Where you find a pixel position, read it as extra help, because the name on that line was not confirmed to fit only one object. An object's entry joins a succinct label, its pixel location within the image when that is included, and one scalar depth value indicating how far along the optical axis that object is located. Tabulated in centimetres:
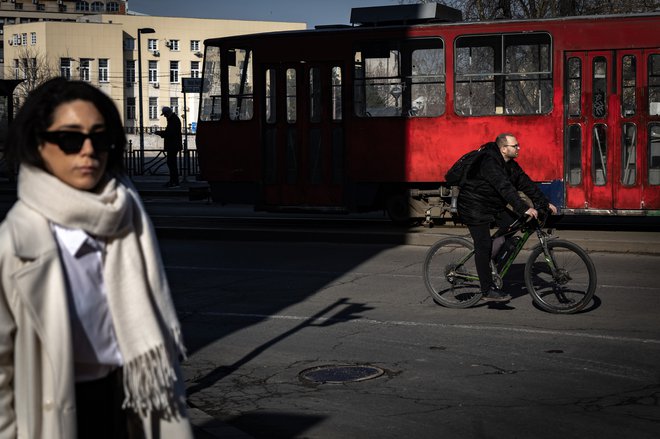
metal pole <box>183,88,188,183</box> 3597
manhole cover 848
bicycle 1109
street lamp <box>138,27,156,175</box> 3853
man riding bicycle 1130
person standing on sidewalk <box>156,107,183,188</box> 3008
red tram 1859
